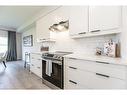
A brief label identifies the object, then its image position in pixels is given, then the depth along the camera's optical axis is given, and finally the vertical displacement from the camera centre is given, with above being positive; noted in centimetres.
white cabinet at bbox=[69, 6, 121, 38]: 116 +50
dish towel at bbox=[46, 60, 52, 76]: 188 -52
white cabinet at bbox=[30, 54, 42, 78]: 247 -62
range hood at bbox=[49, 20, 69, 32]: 205 +62
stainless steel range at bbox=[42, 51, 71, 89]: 166 -56
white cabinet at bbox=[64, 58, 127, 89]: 98 -49
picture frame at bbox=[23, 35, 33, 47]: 472 +45
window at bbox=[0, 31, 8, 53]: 527 +46
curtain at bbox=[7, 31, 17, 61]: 548 +2
